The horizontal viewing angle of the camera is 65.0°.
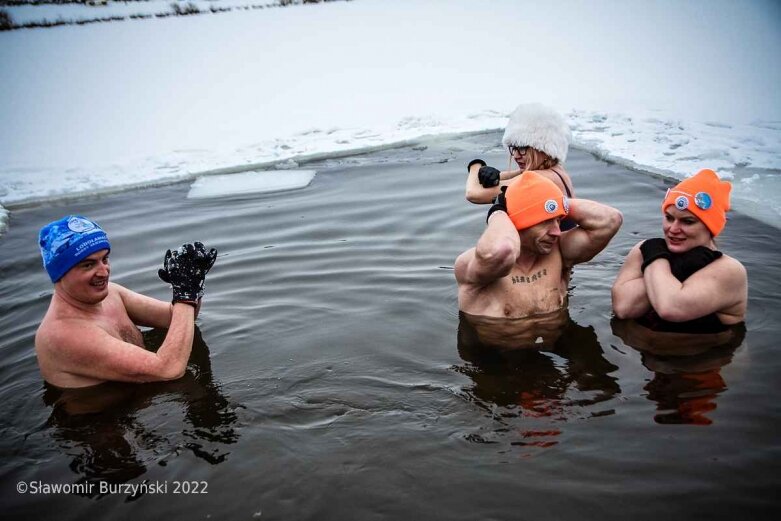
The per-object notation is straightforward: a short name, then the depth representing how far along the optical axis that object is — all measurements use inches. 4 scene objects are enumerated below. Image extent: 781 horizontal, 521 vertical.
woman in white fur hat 173.5
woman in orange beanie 149.9
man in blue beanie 142.3
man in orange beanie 154.9
